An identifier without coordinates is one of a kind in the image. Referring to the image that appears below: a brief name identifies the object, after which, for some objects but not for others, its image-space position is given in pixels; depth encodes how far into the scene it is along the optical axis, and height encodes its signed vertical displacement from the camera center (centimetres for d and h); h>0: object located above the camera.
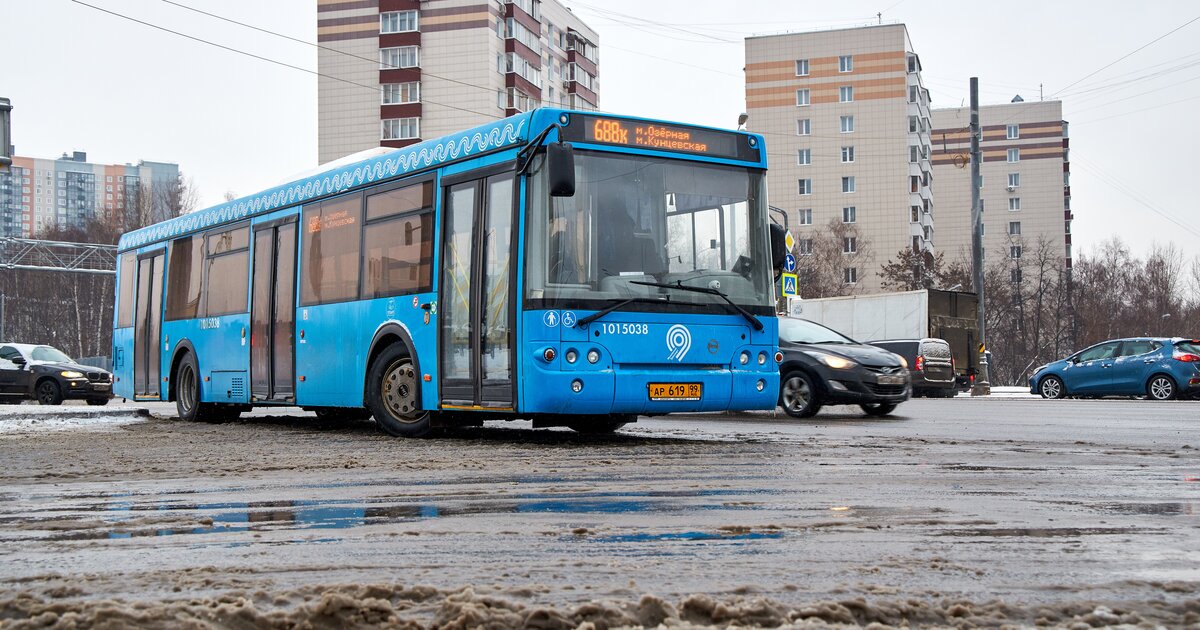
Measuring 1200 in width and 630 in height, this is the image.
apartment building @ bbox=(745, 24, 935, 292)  8194 +1544
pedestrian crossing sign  2330 +136
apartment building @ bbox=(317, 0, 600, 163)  7288 +1771
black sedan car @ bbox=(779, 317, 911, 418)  1677 -31
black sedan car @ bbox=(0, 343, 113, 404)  2750 -44
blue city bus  1056 +75
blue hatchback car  2430 -40
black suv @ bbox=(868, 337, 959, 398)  2642 -25
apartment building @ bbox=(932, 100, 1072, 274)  10938 +1595
